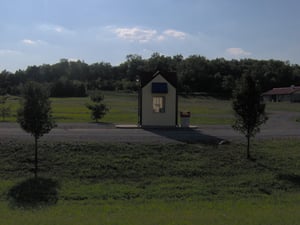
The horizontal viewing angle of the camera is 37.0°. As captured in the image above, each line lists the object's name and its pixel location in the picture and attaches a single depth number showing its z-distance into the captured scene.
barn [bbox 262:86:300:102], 113.61
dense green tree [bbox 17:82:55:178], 16.33
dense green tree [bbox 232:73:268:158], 18.58
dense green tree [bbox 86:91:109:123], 35.94
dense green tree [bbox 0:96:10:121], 37.99
